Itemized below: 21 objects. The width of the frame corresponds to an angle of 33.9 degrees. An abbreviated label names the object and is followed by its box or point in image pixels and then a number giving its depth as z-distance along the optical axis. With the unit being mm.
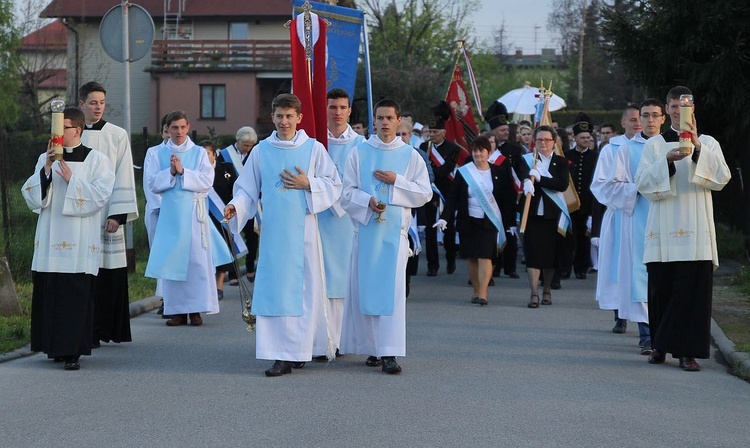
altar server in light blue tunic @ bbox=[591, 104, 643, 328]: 11430
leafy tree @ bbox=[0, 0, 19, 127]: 40000
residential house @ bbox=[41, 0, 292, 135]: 53000
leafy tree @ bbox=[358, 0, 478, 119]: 48906
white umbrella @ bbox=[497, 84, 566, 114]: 26478
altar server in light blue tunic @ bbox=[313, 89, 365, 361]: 9453
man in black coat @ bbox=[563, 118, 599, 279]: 17266
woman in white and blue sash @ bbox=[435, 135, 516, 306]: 14367
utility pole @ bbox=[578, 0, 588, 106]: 66500
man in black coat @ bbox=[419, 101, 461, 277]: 17547
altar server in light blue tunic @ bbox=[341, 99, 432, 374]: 9281
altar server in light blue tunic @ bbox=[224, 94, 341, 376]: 9000
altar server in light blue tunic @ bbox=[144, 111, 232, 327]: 12117
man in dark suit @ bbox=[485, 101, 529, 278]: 16938
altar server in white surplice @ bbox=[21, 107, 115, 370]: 9273
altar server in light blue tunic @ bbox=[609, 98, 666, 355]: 10516
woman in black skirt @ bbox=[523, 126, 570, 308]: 14008
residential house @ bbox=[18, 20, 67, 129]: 44688
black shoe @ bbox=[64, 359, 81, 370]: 9203
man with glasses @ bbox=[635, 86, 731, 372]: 9375
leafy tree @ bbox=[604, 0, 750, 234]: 17969
